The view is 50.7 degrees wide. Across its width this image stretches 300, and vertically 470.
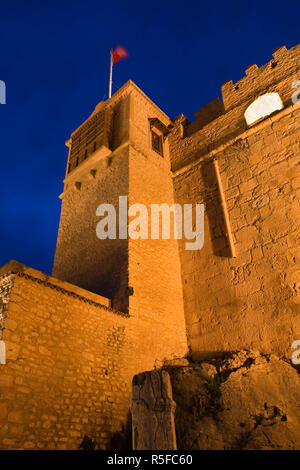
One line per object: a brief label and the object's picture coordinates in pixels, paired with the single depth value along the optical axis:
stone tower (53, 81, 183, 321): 8.12
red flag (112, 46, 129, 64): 13.51
